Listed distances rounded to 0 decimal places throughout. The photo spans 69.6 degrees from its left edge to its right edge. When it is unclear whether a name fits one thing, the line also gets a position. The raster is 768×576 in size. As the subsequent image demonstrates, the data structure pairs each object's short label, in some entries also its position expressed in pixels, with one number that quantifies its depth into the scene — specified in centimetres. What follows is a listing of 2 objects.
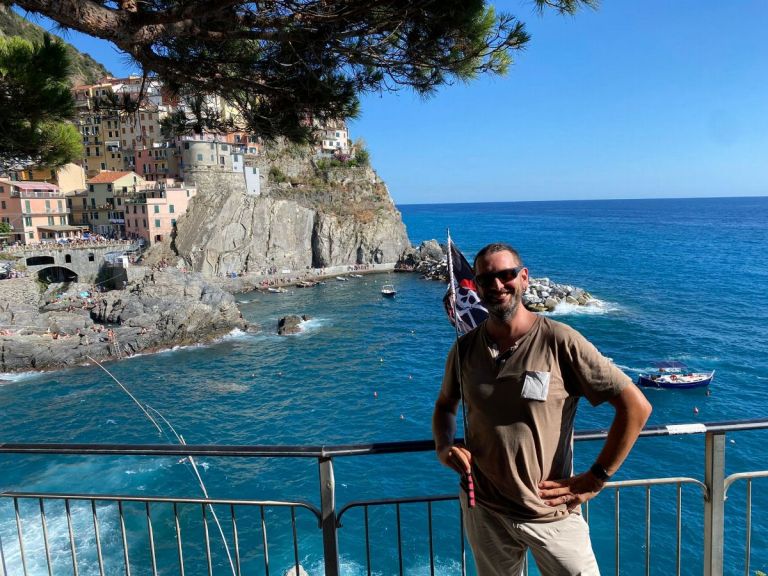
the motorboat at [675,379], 2472
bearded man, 247
